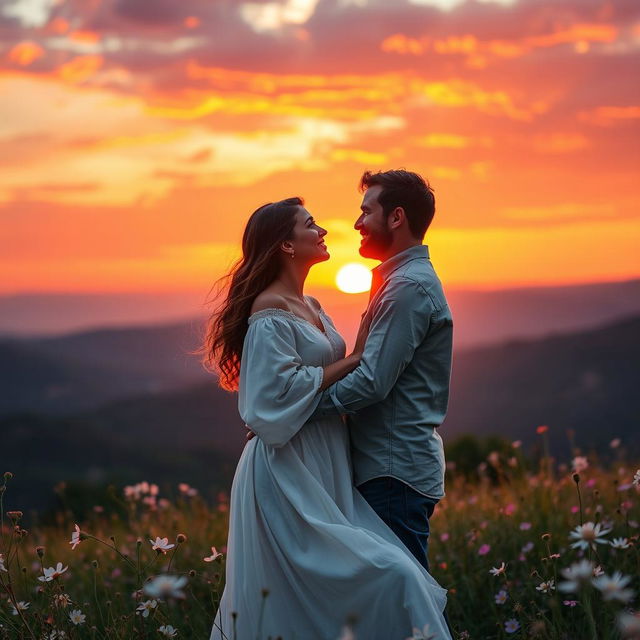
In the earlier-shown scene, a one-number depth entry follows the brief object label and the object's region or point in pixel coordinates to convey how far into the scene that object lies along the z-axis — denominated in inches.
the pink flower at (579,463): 229.1
